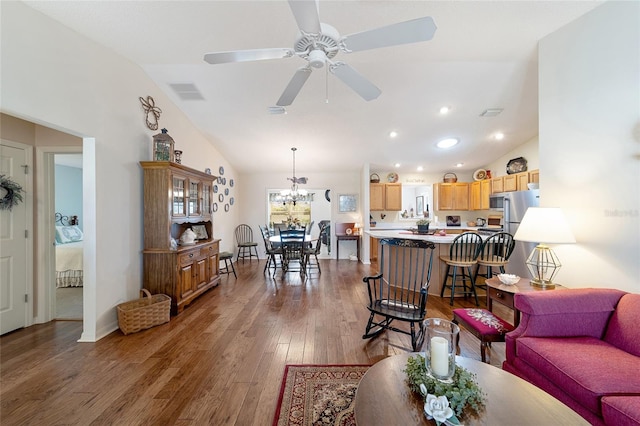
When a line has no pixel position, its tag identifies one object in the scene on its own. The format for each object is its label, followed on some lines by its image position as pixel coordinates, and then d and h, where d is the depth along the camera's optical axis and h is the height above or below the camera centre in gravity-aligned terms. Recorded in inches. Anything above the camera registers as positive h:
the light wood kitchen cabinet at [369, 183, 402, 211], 268.1 +17.9
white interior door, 106.0 -13.4
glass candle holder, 45.8 -25.3
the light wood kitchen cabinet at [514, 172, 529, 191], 192.7 +24.6
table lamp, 81.7 -6.2
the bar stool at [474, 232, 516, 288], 143.4 -23.6
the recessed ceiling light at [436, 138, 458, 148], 204.1 +57.4
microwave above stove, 205.9 +9.0
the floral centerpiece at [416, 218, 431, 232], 197.9 -10.4
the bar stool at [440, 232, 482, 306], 145.1 -27.0
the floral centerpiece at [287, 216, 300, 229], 244.8 -9.2
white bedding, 159.9 -31.9
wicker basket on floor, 108.7 -43.3
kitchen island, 157.4 -32.8
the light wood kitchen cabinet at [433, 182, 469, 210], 265.6 +17.4
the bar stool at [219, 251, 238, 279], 191.2 -32.1
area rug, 63.2 -50.9
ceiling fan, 52.9 +40.4
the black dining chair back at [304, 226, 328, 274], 203.5 -31.7
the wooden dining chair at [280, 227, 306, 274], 191.6 -25.1
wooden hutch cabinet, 128.6 -13.2
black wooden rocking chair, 92.7 -37.4
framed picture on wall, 278.4 +11.1
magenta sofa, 49.3 -33.5
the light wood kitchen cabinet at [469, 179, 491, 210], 241.0 +18.1
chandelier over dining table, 222.8 +20.0
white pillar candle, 45.6 -26.0
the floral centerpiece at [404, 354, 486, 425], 39.0 -30.3
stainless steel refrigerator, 165.9 -4.4
